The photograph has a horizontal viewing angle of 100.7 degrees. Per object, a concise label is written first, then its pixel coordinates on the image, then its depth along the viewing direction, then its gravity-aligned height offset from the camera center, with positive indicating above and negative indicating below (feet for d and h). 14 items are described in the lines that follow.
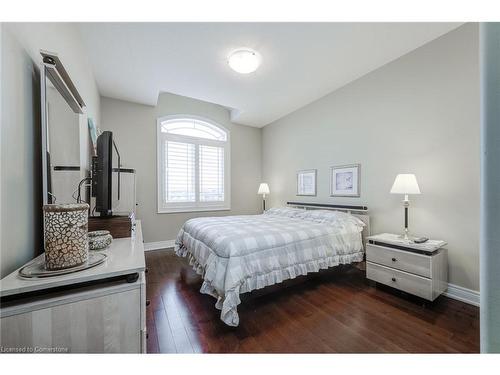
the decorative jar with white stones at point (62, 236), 2.84 -0.69
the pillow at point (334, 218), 9.04 -1.46
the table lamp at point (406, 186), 7.26 -0.03
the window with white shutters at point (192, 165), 13.87 +1.53
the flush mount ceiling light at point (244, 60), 8.02 +5.00
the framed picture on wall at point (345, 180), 10.27 +0.27
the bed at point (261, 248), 5.79 -2.15
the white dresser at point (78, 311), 2.35 -1.57
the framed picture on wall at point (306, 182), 12.71 +0.24
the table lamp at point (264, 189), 15.59 -0.24
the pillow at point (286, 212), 11.26 -1.51
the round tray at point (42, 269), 2.63 -1.13
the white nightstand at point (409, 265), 6.43 -2.68
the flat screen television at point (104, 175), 4.90 +0.27
